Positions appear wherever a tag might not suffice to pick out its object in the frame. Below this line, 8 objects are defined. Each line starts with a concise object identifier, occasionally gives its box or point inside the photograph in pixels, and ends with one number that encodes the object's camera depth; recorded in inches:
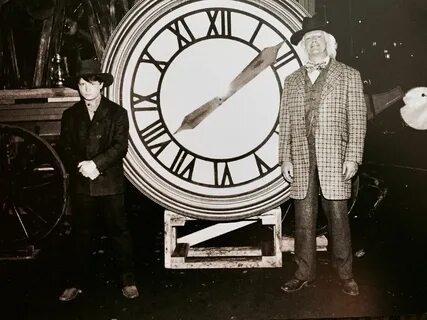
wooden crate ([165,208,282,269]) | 115.9
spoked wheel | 123.4
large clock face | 100.3
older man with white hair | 98.7
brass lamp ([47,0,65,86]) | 124.0
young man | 100.0
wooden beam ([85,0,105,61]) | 124.3
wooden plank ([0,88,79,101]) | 117.5
